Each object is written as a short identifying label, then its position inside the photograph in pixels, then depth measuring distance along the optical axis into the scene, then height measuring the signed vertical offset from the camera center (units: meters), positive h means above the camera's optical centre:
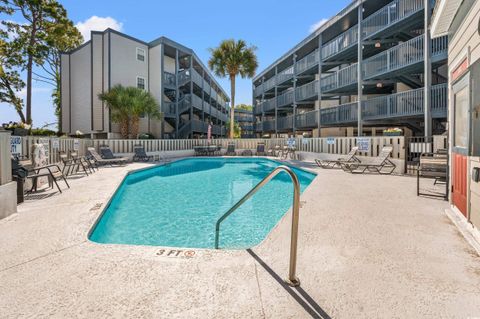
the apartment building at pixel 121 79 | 21.59 +6.98
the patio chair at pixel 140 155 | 17.03 -0.11
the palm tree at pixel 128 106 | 19.58 +3.81
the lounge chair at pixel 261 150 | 22.56 +0.29
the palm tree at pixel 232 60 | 25.72 +9.67
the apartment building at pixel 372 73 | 12.93 +5.24
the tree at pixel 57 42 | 22.98 +11.21
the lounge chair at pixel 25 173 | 5.79 -0.51
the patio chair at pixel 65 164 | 9.46 -0.43
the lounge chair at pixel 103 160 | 12.56 -0.35
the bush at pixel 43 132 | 17.66 +1.55
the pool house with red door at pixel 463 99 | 3.63 +0.90
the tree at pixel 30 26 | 21.70 +11.47
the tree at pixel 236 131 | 61.36 +5.57
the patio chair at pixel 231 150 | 23.22 +0.31
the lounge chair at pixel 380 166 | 10.59 -0.55
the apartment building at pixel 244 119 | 76.12 +11.17
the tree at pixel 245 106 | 91.97 +17.76
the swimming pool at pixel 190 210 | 4.88 -1.51
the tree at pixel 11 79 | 22.28 +6.79
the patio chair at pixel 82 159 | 10.12 -0.26
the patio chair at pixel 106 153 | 14.68 +0.02
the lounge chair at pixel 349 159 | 12.33 -0.29
